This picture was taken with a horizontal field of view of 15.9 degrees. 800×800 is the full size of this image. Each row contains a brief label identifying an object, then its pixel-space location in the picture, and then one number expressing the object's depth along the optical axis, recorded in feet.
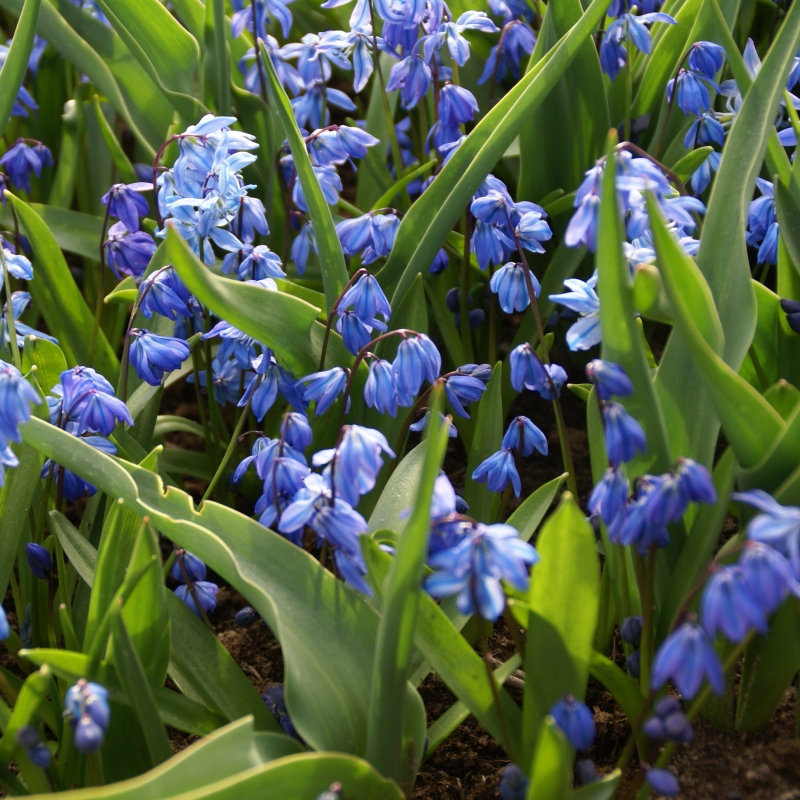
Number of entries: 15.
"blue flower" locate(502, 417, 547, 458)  2.55
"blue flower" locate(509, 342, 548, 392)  2.50
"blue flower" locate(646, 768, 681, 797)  2.29
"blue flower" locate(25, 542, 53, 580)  2.55
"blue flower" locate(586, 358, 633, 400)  2.35
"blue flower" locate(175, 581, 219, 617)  2.58
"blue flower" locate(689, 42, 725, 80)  2.73
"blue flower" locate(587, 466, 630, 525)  2.33
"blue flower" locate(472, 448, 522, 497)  2.54
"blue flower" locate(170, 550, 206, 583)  2.55
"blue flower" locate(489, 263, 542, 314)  2.61
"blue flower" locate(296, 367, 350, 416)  2.52
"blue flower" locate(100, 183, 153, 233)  2.72
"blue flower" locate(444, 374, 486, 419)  2.55
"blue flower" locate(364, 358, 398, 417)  2.50
